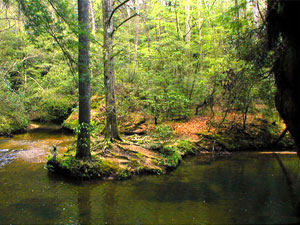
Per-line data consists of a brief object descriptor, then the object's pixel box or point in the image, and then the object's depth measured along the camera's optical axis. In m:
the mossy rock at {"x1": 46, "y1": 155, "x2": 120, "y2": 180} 8.32
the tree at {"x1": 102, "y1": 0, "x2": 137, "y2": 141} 10.09
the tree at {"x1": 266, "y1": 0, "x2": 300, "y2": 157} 3.73
